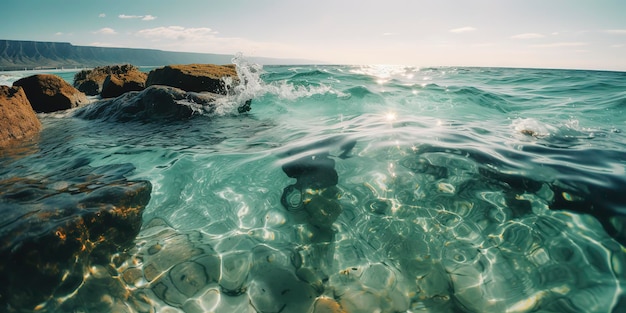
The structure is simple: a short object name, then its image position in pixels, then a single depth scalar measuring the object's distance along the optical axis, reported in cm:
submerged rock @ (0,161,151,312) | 188
